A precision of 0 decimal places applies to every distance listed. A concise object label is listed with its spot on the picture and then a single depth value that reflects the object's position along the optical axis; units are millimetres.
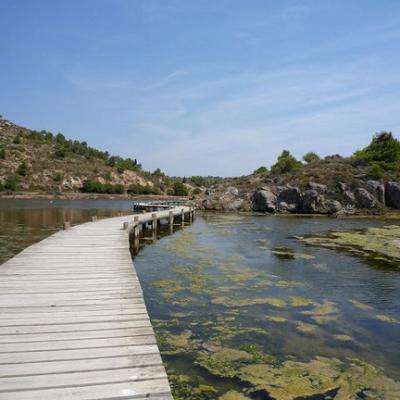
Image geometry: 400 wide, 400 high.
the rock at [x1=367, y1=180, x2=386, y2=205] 51406
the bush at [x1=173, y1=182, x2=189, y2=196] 127419
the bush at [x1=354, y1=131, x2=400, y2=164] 59338
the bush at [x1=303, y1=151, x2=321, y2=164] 91175
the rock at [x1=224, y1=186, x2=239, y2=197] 60281
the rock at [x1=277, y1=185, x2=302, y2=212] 52062
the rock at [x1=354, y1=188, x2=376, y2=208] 49719
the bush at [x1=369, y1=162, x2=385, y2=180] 54188
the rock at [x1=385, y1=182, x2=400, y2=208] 50562
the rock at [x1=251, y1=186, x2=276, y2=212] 52656
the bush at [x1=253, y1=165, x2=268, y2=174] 84531
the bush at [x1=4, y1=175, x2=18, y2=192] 91375
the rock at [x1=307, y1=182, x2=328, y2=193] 51659
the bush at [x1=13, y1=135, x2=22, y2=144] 116994
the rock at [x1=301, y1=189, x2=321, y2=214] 50531
